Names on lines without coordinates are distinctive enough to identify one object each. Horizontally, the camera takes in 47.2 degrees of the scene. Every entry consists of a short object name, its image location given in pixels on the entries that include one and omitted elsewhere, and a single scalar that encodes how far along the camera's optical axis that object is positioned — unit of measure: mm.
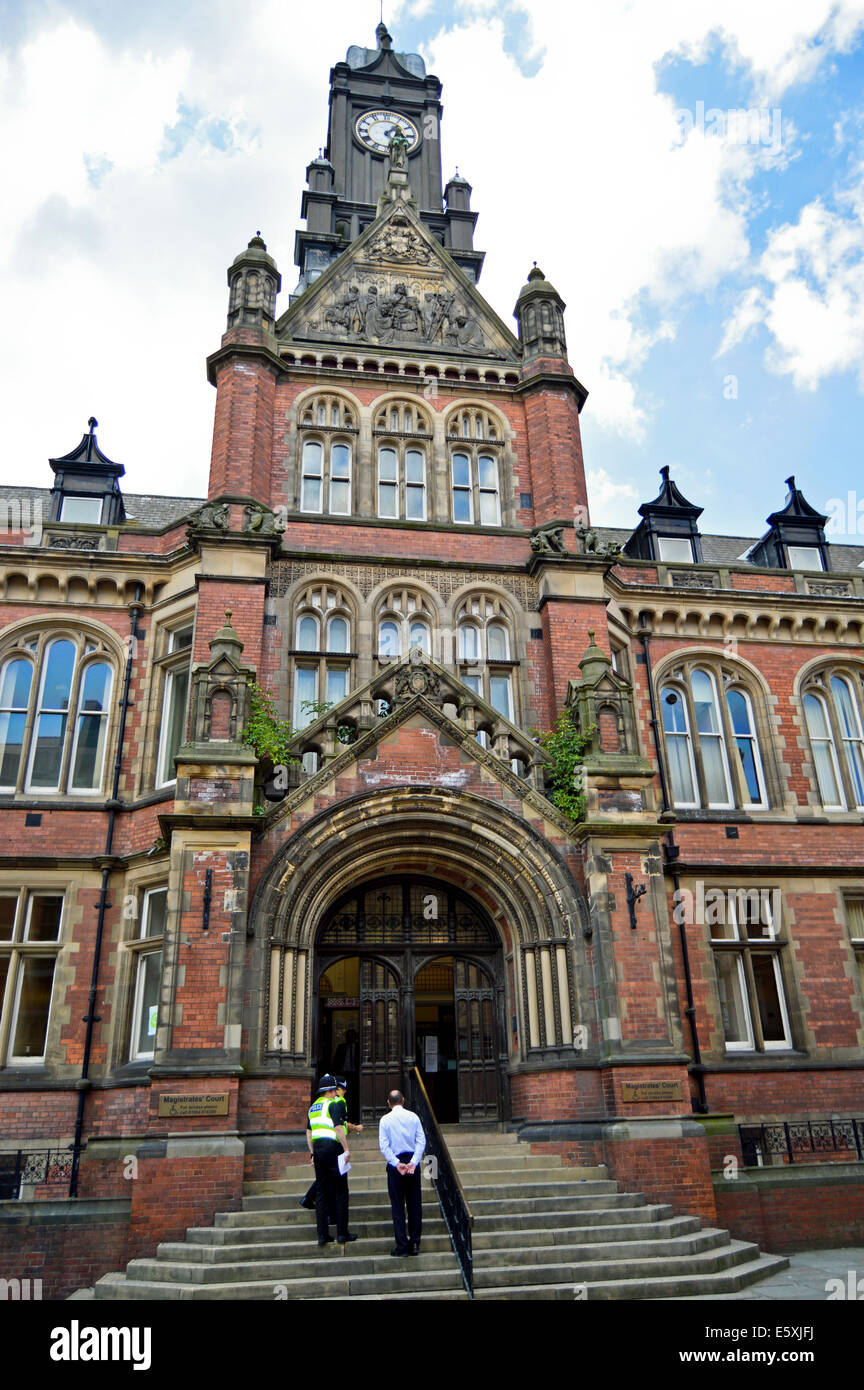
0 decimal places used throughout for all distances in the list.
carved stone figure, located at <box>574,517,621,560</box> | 18828
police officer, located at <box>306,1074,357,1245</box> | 10469
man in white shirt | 10414
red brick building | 13617
